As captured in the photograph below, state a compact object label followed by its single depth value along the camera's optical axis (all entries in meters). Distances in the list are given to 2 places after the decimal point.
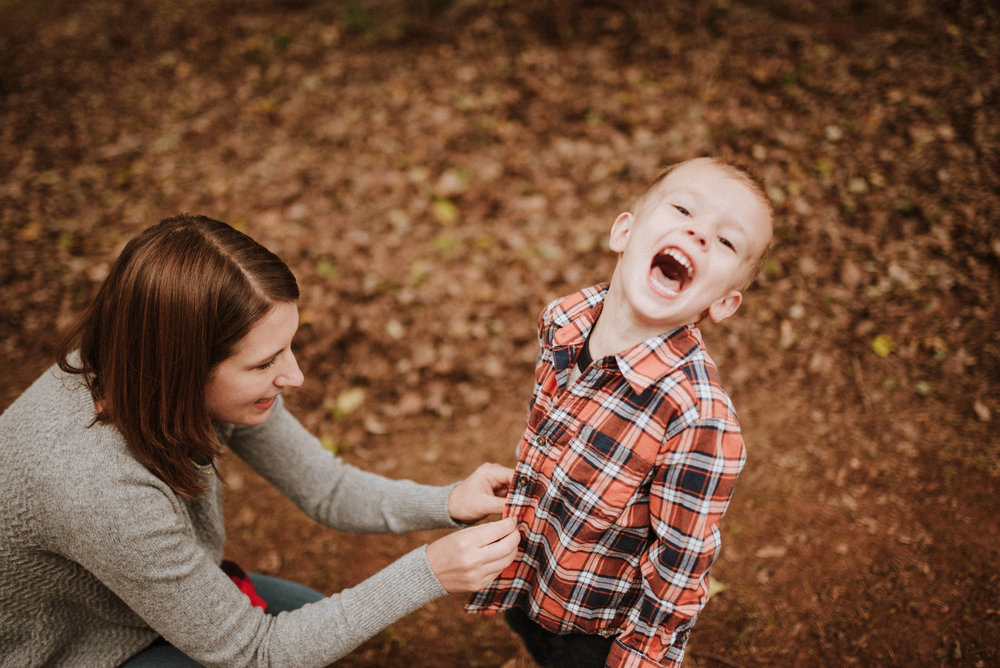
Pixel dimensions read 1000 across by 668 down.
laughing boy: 1.46
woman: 1.56
